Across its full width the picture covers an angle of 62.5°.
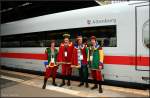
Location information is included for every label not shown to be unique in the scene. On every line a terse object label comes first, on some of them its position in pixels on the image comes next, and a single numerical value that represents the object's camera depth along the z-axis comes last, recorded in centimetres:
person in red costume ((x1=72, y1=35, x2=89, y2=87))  400
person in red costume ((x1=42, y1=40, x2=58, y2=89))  412
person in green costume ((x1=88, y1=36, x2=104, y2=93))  372
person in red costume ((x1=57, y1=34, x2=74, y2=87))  412
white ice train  367
